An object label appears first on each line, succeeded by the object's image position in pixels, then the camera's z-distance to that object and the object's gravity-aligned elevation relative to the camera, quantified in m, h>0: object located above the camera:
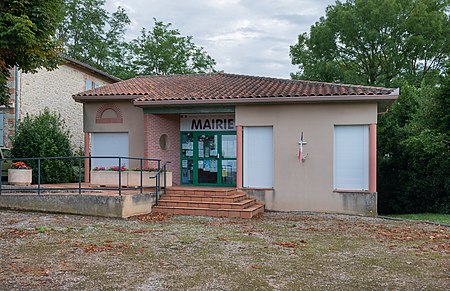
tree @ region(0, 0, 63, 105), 11.30 +3.07
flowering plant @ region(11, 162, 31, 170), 14.55 -0.38
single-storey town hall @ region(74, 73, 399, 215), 14.03 +0.64
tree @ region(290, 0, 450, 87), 30.11 +7.75
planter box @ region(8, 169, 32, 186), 14.26 -0.71
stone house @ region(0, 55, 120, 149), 19.34 +2.81
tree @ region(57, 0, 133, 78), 39.16 +10.16
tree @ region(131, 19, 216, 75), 39.66 +8.82
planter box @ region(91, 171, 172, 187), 14.29 -0.75
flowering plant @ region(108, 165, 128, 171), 14.60 -0.45
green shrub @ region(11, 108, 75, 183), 17.45 +0.24
